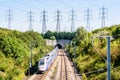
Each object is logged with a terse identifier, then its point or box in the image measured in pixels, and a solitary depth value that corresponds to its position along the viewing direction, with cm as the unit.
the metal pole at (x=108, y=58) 2000
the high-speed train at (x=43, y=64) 5354
